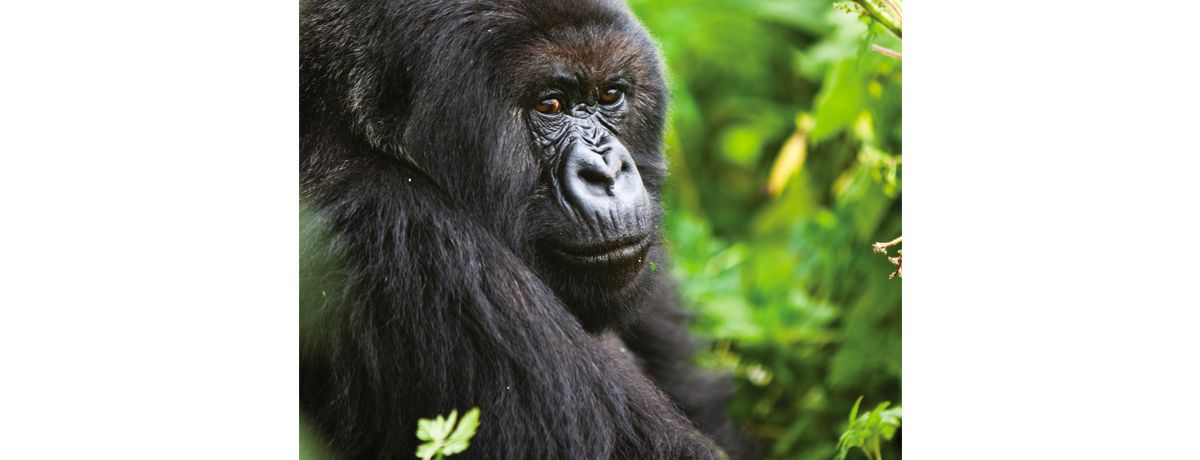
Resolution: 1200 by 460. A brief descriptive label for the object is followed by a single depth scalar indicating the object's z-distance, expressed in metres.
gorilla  8.80
